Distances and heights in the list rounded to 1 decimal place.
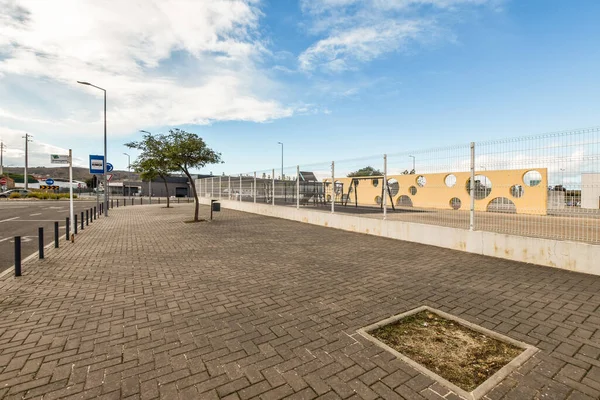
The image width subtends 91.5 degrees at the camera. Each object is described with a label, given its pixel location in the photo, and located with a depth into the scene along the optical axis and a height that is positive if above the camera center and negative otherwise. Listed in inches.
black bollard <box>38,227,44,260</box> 280.9 -55.8
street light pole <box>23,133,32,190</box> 2354.8 +345.9
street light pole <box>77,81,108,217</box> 703.4 -11.9
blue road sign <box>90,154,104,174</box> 606.2 +52.0
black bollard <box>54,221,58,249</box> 331.0 -57.1
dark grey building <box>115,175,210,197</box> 2884.1 +23.8
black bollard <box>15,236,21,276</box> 224.4 -54.1
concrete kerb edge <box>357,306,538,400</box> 95.4 -63.6
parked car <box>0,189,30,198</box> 1628.6 -30.2
